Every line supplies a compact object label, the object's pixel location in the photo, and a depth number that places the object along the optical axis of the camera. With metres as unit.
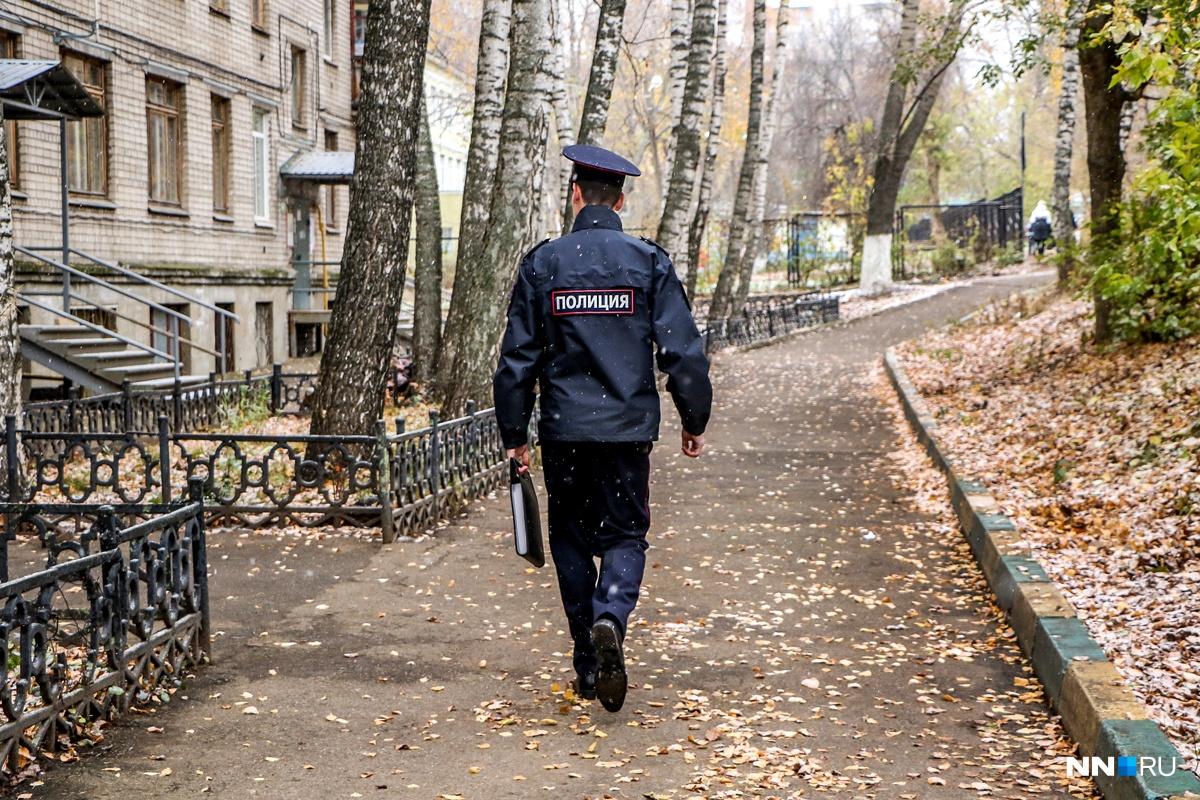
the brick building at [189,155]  19.70
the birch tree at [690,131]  21.38
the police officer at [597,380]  5.55
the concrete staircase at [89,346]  17.08
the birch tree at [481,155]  15.15
